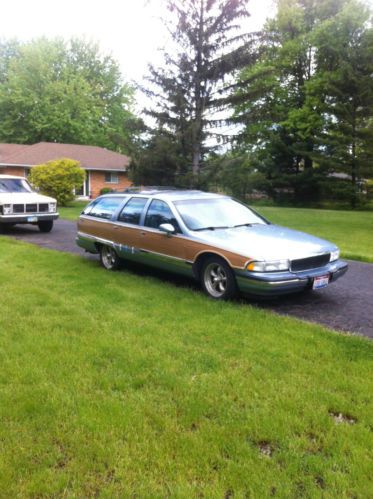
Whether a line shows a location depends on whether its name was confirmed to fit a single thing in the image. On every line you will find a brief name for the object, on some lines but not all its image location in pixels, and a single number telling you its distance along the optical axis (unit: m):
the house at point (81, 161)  31.91
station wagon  5.65
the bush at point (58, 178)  24.80
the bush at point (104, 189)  32.60
